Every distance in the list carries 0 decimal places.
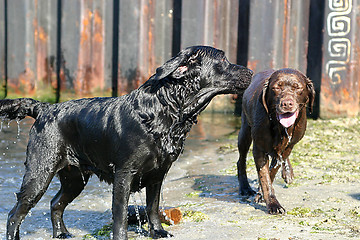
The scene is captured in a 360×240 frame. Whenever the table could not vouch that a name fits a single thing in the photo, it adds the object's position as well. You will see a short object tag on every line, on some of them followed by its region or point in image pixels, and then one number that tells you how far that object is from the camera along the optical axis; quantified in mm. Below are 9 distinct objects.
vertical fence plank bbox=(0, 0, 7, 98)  11516
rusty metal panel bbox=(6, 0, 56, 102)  11047
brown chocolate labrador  5152
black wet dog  4285
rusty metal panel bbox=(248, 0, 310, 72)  9844
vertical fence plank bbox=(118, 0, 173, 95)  10430
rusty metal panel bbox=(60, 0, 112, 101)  10664
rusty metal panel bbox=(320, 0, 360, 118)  9438
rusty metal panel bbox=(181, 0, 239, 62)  10219
